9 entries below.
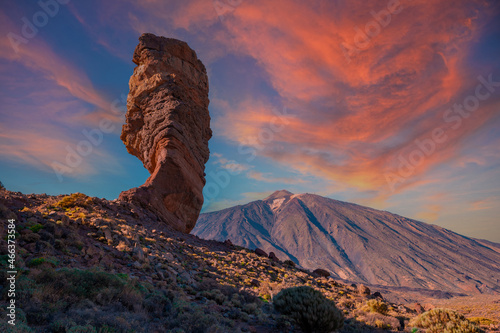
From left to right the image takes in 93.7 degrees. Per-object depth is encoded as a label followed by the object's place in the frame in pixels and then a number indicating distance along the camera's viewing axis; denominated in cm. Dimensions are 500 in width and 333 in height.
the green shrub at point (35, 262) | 757
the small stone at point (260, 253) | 2461
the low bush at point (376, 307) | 1334
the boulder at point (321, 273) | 2535
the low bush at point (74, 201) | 1590
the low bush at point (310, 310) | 803
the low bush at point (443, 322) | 825
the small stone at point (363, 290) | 1969
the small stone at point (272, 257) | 2471
